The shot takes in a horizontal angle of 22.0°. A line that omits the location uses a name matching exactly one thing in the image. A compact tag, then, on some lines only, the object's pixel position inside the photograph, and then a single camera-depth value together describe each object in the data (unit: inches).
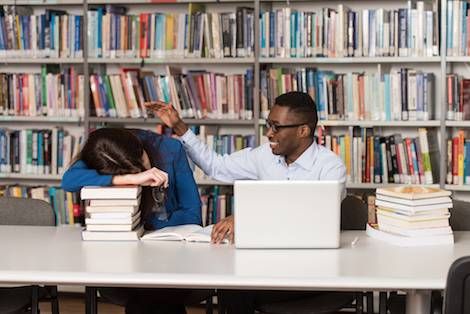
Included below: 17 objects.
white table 133.4
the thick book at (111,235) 164.4
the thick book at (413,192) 158.4
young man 194.9
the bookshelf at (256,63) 253.6
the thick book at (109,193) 162.6
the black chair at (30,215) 190.3
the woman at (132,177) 167.6
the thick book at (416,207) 157.8
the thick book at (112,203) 162.8
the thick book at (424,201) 157.9
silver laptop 149.9
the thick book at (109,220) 163.9
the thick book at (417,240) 158.1
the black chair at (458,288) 122.1
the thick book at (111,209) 163.1
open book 163.7
